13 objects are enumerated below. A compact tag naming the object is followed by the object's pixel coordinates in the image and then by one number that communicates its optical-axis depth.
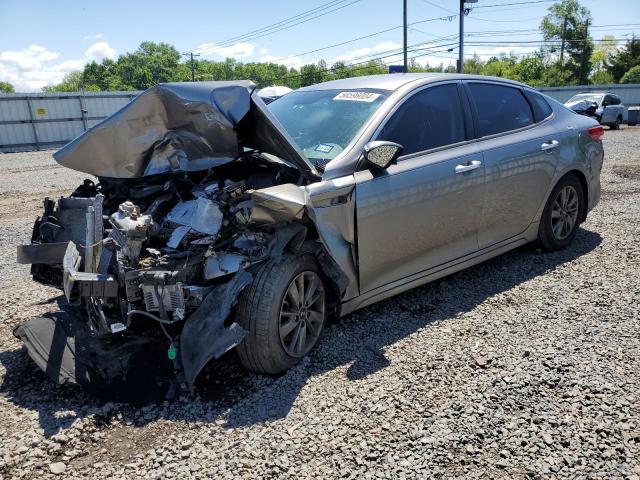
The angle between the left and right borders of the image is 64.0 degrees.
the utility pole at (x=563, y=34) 69.44
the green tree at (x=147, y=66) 89.56
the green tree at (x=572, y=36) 66.25
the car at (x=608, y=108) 24.05
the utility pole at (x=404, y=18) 31.59
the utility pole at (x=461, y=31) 27.47
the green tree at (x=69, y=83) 95.12
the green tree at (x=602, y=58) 64.81
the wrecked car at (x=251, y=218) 3.03
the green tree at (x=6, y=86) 90.07
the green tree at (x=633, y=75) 54.08
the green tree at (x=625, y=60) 60.09
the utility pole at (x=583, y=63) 66.00
